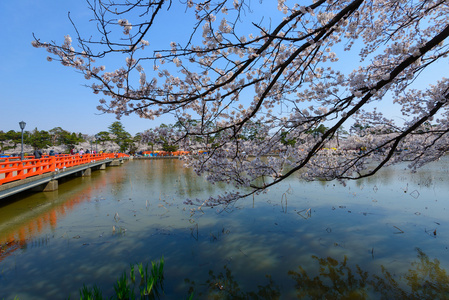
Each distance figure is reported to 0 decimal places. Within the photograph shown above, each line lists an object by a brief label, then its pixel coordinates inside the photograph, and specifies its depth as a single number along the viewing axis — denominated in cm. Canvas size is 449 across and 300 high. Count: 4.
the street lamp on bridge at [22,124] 1005
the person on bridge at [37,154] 1211
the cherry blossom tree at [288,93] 257
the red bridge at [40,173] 719
